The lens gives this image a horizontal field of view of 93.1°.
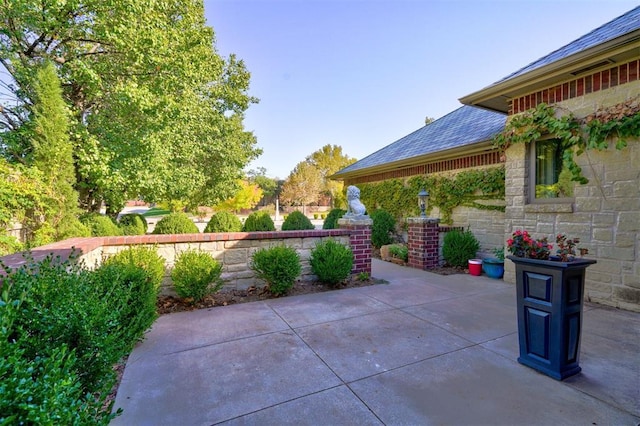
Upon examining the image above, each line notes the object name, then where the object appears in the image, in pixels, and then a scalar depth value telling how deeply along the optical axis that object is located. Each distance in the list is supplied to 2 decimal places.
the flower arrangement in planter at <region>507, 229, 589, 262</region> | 2.60
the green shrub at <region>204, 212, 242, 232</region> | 8.67
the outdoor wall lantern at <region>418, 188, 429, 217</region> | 7.25
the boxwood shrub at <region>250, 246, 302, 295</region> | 4.66
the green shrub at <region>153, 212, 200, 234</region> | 8.06
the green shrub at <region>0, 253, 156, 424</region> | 1.00
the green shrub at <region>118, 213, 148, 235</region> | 9.29
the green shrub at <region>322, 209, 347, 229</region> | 10.19
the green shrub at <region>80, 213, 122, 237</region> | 7.66
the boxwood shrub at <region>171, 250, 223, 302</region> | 4.19
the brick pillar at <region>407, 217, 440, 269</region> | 7.02
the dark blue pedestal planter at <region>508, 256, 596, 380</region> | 2.45
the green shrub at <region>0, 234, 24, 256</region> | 5.60
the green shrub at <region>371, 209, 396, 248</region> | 9.51
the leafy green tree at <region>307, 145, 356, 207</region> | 37.12
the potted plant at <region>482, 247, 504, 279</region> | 6.07
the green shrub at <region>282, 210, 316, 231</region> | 8.45
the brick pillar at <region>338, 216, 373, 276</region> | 5.86
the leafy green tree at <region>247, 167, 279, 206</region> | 35.06
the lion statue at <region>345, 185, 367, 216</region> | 6.05
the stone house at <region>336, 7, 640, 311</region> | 4.17
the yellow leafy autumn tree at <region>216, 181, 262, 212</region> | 23.28
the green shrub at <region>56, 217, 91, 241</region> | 6.62
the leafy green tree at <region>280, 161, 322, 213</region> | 32.94
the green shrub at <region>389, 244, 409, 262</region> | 7.67
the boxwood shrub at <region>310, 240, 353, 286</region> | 5.14
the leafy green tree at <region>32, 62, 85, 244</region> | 6.34
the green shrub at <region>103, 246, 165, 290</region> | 3.87
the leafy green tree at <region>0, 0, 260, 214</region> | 6.54
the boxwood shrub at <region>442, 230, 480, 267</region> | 6.95
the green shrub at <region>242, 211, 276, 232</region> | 8.47
